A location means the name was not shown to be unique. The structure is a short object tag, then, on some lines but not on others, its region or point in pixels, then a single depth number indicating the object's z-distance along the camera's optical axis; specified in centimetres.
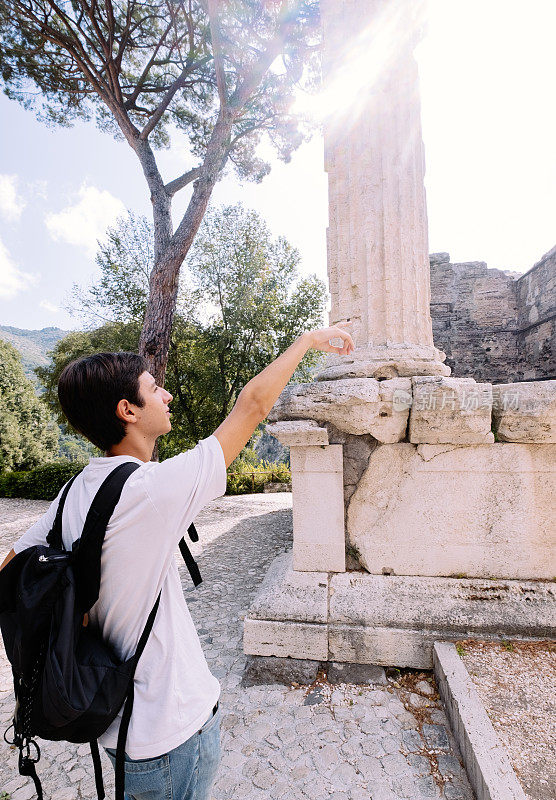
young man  82
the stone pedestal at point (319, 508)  261
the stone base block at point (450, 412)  240
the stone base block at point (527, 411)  234
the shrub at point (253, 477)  1209
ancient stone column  294
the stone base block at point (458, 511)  246
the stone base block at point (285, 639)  236
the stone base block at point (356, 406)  248
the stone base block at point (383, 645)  229
